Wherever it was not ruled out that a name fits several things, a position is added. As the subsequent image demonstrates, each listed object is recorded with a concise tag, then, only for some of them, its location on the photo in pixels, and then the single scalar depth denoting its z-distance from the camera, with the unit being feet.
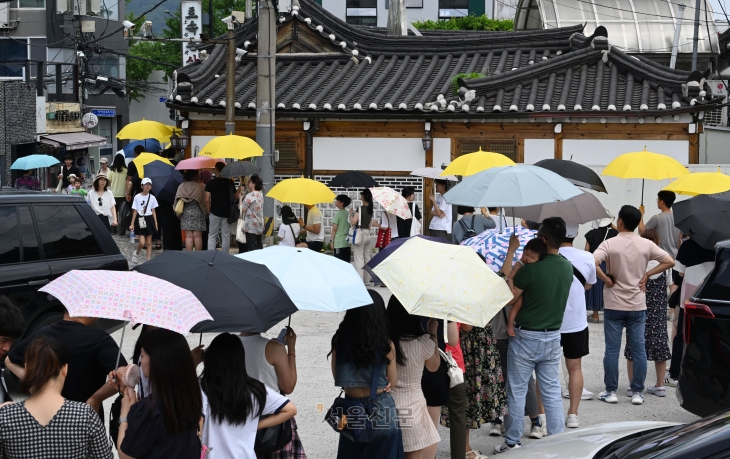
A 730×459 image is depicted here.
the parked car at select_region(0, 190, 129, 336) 25.36
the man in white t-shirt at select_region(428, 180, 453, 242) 50.08
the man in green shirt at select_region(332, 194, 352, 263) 46.16
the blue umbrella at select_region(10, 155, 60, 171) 65.10
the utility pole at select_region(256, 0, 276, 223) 46.96
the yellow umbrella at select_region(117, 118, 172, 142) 58.39
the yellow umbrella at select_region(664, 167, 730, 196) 33.91
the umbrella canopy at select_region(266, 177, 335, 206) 40.01
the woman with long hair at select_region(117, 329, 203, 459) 13.12
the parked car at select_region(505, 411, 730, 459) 11.93
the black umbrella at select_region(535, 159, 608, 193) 32.04
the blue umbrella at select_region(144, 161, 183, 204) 49.44
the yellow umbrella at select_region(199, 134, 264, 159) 45.74
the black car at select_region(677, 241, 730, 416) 21.81
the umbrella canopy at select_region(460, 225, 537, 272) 23.45
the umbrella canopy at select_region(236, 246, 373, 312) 16.44
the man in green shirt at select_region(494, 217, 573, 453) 21.61
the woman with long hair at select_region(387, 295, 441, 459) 17.65
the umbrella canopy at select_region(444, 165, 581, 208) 22.06
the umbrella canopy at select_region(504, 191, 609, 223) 27.04
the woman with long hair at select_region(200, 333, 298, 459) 14.37
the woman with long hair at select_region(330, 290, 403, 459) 16.73
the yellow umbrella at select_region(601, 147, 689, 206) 36.63
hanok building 55.88
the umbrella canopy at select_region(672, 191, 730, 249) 27.40
